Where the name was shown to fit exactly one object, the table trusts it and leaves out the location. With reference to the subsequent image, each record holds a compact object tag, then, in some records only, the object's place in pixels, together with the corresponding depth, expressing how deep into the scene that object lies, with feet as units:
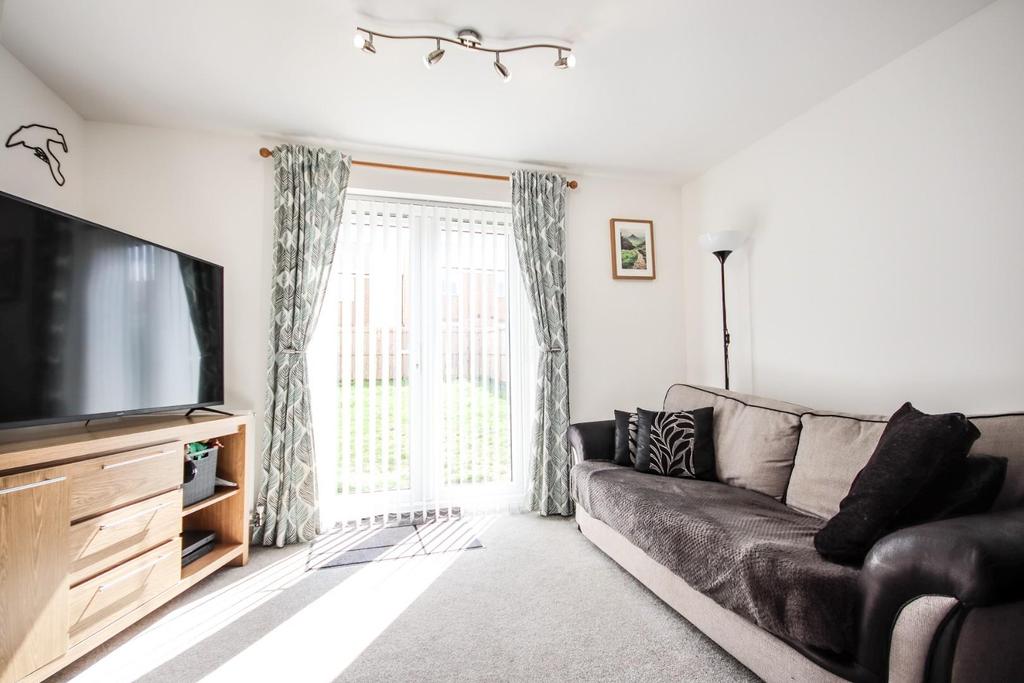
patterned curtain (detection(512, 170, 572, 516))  10.74
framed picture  11.94
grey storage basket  7.27
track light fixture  6.61
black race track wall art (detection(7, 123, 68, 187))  7.23
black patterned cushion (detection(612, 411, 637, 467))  9.07
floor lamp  9.69
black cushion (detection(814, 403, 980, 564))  4.47
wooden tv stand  4.70
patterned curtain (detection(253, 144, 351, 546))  9.07
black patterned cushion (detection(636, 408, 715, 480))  8.34
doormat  8.51
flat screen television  5.32
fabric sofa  3.41
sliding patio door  10.23
